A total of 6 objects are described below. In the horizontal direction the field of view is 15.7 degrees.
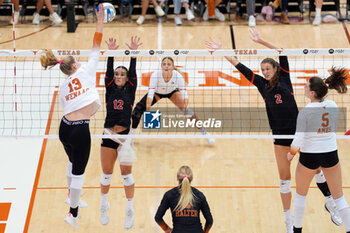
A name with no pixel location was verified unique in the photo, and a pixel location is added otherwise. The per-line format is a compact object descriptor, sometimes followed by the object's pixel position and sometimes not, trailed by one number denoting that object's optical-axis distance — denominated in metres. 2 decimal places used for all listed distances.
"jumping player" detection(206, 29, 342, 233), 17.55
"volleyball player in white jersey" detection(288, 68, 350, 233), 15.88
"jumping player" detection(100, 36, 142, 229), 18.04
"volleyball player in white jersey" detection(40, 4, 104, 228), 16.06
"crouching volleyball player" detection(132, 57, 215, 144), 22.14
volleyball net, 23.10
